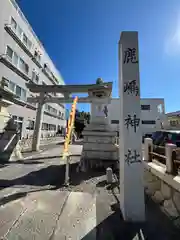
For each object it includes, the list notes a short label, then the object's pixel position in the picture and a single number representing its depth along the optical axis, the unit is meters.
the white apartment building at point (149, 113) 32.38
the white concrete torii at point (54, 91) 11.17
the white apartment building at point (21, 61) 15.17
